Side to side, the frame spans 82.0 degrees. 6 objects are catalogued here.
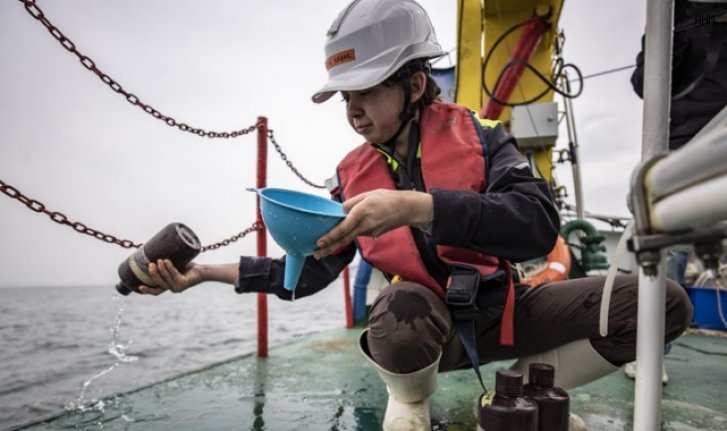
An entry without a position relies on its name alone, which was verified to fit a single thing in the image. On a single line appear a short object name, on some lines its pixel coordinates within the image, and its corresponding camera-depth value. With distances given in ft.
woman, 4.46
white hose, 2.46
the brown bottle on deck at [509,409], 3.41
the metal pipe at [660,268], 2.44
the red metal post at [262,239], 9.14
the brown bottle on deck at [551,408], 3.73
